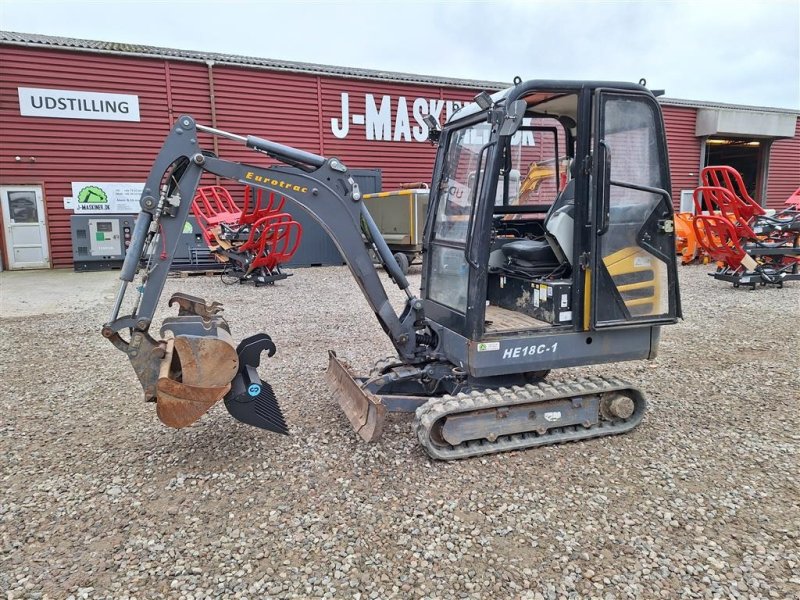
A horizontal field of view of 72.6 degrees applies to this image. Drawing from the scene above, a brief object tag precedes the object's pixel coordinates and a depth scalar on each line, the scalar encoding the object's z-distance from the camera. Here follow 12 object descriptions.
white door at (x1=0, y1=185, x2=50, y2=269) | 13.75
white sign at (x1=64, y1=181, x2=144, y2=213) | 14.17
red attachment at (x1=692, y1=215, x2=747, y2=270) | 10.58
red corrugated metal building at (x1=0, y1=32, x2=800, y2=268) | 13.62
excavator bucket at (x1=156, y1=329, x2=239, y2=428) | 3.46
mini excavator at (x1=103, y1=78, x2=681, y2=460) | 3.58
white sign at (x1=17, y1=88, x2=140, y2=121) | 13.56
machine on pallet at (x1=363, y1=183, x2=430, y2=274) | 13.18
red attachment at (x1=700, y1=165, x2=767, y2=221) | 9.63
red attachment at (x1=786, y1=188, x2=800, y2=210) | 12.36
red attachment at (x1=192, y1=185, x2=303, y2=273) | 11.38
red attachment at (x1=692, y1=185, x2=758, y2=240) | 10.18
